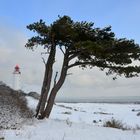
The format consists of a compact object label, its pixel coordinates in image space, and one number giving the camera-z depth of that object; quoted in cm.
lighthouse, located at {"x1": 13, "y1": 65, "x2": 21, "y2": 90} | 4427
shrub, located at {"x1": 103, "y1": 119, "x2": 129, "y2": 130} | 1990
